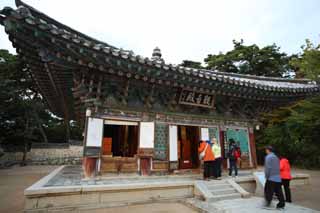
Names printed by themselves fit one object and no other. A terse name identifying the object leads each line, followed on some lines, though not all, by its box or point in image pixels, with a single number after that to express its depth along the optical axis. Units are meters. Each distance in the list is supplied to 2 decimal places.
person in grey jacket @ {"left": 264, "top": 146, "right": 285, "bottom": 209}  4.34
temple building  4.30
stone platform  4.05
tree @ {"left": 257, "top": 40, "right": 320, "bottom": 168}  8.82
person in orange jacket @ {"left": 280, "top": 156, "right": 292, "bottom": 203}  5.10
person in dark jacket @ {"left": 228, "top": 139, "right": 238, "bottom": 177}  6.87
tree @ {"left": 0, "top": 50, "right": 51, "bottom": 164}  17.20
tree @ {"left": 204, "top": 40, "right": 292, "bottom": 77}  20.72
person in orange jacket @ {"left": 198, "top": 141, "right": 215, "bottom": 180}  6.17
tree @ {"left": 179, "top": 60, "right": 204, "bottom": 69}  24.34
